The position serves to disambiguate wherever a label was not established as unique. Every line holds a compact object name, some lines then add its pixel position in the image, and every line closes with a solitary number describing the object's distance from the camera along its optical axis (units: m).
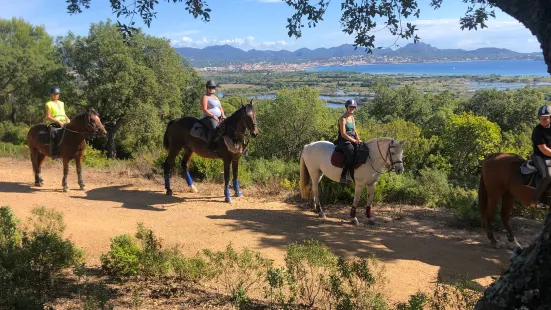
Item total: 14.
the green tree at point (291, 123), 34.31
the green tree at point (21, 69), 33.72
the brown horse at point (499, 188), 6.93
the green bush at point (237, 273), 4.55
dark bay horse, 9.10
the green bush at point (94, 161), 13.86
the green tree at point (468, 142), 21.80
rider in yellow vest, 9.73
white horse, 7.80
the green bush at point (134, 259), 5.04
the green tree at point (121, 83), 31.21
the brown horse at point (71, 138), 9.60
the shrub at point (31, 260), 4.04
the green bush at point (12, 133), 32.25
